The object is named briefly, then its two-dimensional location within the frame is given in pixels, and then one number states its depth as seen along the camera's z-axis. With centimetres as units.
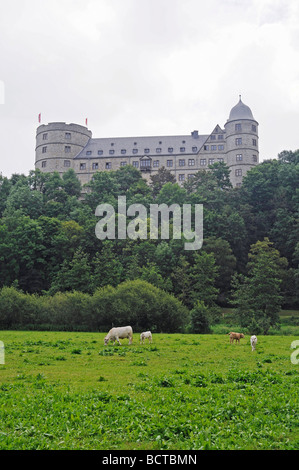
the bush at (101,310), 4850
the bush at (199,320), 4866
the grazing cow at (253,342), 2734
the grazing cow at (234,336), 3251
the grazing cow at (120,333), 3052
